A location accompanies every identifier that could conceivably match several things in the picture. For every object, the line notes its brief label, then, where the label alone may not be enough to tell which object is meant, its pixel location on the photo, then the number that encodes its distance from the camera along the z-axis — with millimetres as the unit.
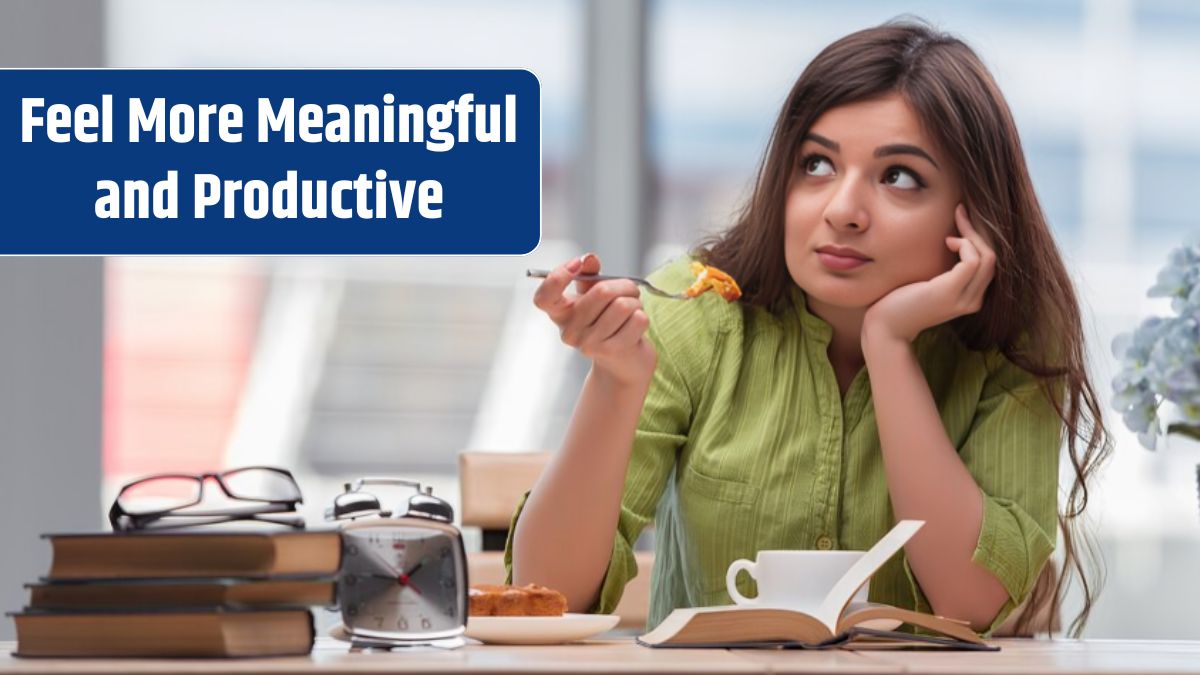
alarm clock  4465
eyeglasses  4412
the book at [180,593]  4353
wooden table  4287
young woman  4903
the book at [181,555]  4370
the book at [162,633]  4335
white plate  4534
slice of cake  4575
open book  4539
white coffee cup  4646
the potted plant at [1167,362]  4489
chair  5331
